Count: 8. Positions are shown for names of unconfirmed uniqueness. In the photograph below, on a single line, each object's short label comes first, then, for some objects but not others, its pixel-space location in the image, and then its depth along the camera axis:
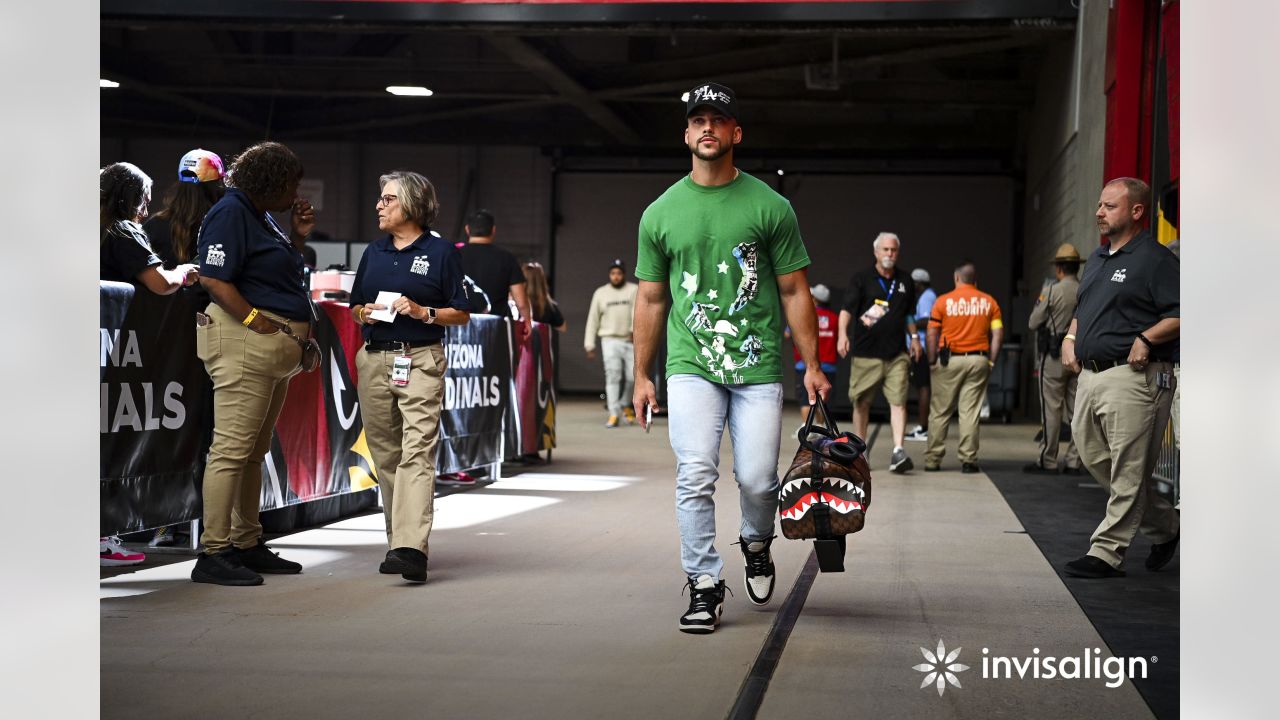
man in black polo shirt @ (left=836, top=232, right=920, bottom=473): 10.55
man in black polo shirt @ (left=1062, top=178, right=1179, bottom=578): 5.51
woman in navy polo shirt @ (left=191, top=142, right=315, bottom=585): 5.20
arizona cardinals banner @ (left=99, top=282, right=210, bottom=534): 5.27
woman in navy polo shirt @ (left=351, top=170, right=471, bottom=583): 5.46
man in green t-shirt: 4.59
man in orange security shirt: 10.81
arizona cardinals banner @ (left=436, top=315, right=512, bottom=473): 8.76
